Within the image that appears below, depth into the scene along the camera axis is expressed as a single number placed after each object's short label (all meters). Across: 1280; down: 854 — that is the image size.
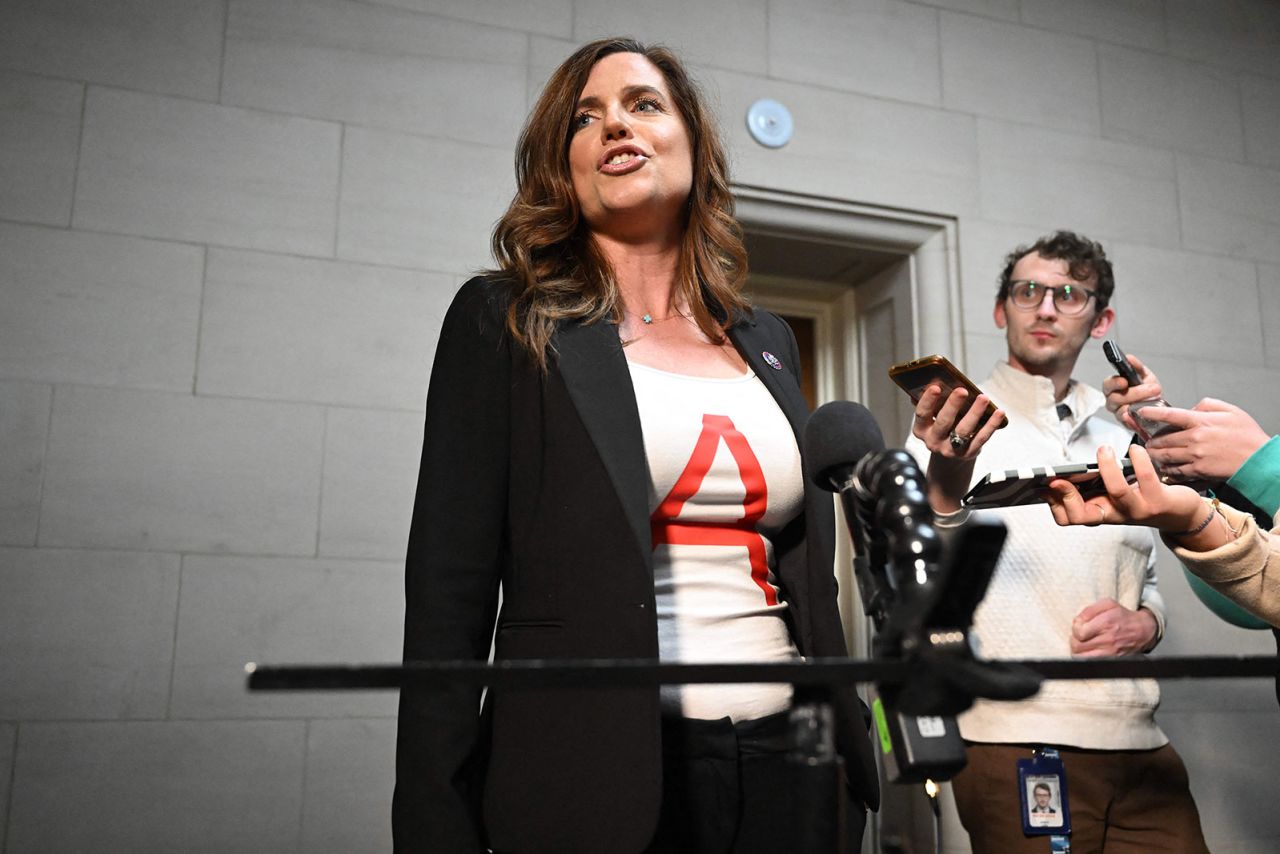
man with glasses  2.25
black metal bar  0.66
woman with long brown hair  1.19
